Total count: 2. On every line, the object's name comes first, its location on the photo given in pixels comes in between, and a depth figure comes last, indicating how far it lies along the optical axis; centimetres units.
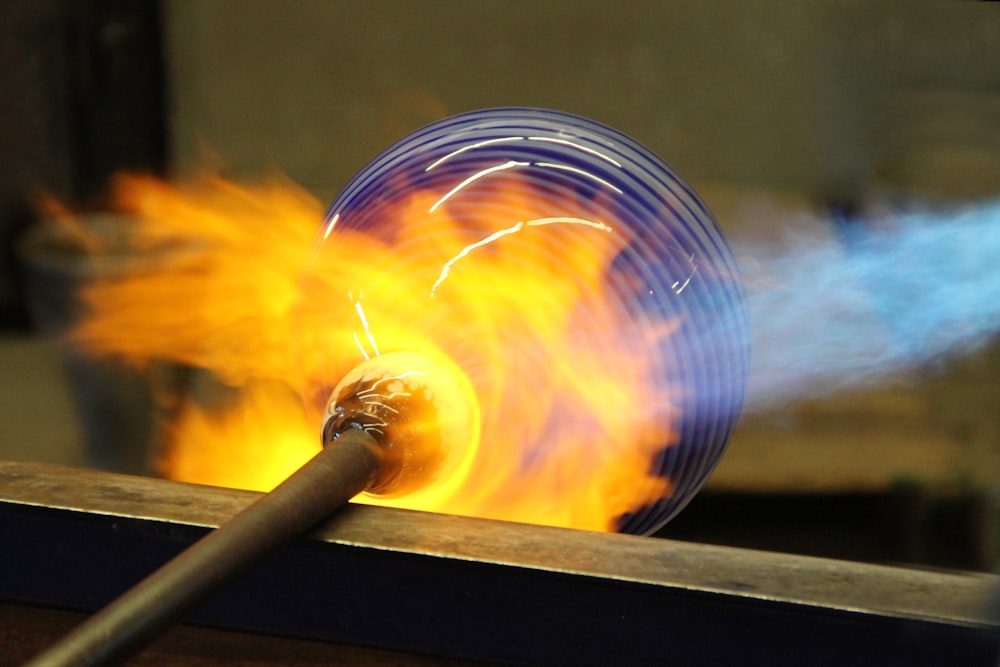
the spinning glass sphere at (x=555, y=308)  209
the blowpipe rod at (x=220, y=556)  185
